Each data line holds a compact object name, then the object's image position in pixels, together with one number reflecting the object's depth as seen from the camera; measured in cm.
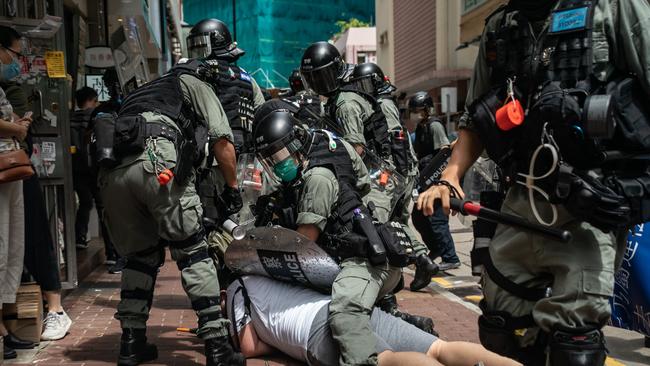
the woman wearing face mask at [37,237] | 469
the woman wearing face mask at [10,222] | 415
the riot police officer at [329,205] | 365
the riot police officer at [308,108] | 595
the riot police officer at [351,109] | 575
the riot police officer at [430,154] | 722
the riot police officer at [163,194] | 398
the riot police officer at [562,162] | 254
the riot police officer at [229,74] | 504
